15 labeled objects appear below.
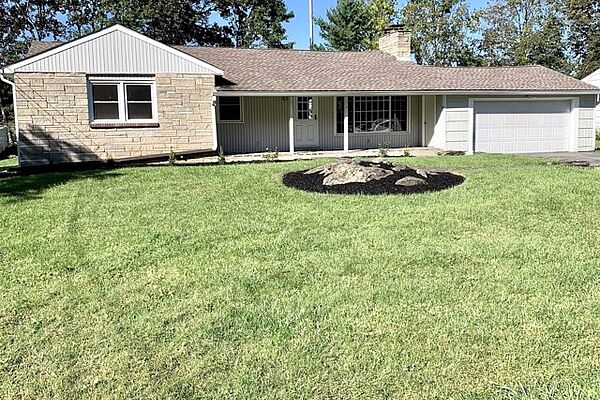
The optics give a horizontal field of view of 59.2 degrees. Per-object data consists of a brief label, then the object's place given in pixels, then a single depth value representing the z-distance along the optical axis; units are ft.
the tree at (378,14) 131.64
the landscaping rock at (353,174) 33.94
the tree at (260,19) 125.80
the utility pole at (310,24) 121.39
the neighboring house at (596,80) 102.53
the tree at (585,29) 139.23
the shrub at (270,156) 50.29
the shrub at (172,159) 47.26
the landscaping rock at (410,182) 32.76
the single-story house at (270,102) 48.01
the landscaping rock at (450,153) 56.82
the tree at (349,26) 129.49
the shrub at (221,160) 48.08
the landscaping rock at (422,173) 35.30
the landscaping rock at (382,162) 38.71
